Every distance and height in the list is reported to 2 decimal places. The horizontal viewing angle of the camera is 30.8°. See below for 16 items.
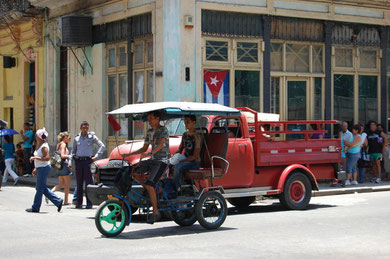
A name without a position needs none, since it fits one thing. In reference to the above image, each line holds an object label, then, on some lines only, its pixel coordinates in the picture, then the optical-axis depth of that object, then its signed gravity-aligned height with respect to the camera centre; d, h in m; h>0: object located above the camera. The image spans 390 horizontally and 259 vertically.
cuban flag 19.58 +0.75
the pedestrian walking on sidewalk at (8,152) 22.39 -1.16
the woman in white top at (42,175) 14.38 -1.22
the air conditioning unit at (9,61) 28.62 +2.19
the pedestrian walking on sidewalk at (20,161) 24.97 -1.63
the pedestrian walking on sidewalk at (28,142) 25.06 -0.96
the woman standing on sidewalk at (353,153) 19.86 -1.13
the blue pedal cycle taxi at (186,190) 11.02 -1.26
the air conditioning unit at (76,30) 22.78 +2.73
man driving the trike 11.27 -0.71
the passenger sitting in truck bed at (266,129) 14.79 -0.39
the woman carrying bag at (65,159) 16.03 -1.01
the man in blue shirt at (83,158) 15.55 -0.96
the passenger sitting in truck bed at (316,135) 18.88 -0.60
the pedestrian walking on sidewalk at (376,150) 21.00 -1.11
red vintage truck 13.68 -0.99
